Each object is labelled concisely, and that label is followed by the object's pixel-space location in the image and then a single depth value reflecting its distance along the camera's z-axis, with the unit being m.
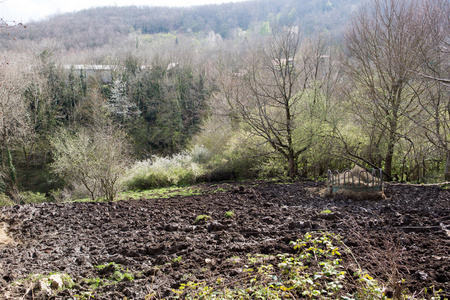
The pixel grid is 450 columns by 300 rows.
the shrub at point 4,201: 12.60
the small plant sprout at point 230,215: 5.53
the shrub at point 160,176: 15.26
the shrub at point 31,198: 15.58
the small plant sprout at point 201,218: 5.41
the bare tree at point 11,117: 18.47
